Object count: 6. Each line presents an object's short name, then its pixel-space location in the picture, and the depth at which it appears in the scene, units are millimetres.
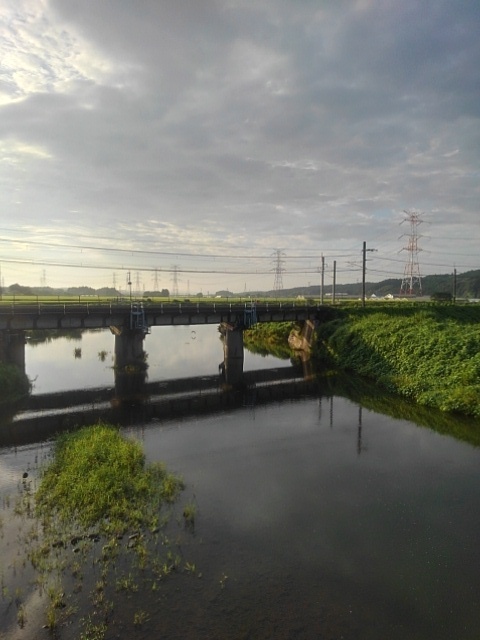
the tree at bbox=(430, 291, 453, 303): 94625
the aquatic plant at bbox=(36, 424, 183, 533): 15422
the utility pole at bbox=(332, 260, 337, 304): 74438
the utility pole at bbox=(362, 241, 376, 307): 66138
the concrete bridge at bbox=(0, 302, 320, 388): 38562
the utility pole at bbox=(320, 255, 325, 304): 73375
